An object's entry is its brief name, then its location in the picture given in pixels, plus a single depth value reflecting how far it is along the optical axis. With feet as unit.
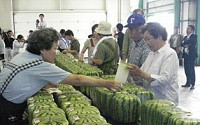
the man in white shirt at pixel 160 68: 7.91
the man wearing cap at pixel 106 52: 11.72
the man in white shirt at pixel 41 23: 36.76
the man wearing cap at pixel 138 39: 10.04
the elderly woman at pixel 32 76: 6.88
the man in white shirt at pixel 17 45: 35.24
